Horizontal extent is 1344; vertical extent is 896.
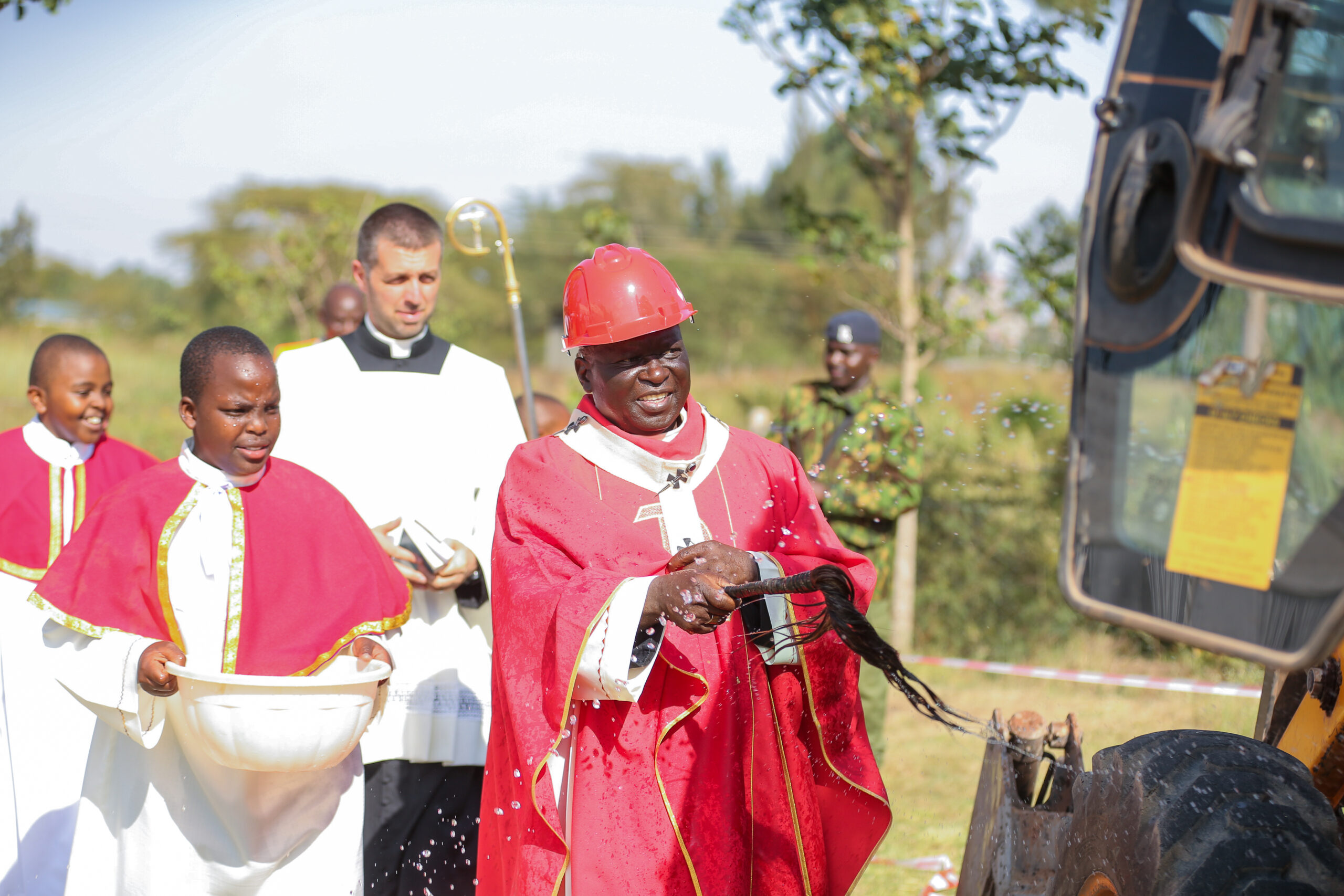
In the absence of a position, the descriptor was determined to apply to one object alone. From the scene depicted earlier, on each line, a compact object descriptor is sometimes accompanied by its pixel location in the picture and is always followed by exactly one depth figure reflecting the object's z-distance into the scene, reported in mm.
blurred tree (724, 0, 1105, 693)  7934
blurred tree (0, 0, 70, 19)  4668
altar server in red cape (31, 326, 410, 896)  3543
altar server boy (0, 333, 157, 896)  4668
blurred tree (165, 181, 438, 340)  20234
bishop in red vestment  3082
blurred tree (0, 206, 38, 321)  27266
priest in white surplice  4469
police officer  5883
